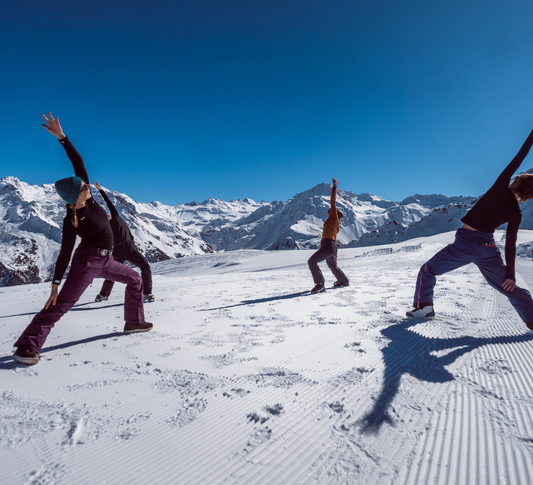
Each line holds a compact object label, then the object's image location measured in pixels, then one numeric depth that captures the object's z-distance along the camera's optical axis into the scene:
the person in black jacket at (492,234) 2.90
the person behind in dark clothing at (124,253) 4.73
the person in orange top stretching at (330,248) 5.84
